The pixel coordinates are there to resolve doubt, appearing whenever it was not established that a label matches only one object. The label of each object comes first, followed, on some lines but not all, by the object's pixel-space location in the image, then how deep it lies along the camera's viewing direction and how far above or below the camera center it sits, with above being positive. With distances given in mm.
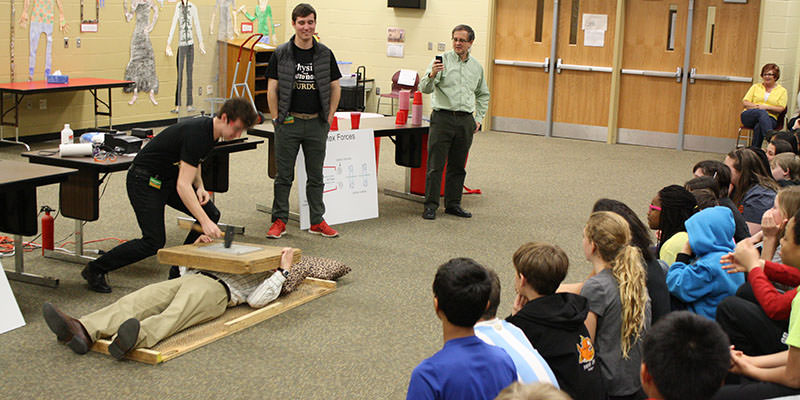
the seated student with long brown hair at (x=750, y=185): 4773 -551
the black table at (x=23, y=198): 4512 -767
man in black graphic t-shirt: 5844 -215
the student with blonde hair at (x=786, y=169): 5293 -487
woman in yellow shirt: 9344 -155
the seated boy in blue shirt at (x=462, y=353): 2082 -695
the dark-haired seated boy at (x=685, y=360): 1806 -586
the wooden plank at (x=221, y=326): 3854 -1299
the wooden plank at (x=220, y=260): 4223 -977
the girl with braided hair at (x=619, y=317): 2949 -810
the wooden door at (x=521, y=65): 11375 +185
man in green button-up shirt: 6621 -266
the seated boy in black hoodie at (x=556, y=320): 2623 -742
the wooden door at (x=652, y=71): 10578 +174
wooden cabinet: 11680 -6
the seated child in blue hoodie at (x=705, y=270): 3318 -713
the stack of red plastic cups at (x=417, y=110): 7091 -305
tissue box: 9086 -229
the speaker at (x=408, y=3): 11809 +972
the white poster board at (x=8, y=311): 4156 -1255
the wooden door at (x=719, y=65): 10164 +275
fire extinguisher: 5328 -1083
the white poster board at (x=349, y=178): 6465 -825
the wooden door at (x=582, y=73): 11023 +112
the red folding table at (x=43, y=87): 8602 -316
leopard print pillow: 4957 -1172
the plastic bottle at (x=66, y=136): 5605 -516
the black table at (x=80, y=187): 5031 -762
